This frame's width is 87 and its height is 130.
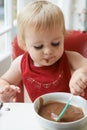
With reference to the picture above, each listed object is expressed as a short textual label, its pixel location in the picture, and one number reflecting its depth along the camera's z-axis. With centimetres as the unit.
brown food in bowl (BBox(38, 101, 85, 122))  88
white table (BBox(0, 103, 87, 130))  90
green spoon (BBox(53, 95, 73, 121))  87
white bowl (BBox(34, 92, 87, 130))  82
